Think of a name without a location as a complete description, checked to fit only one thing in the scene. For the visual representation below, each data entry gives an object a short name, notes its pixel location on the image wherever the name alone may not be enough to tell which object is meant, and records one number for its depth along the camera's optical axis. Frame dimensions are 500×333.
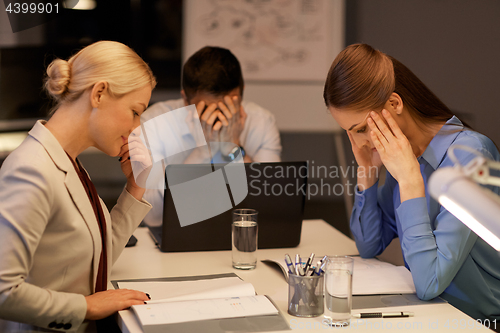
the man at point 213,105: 4.51
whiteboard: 7.55
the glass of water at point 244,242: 3.83
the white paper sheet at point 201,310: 3.43
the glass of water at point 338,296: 3.45
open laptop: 3.92
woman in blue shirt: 3.61
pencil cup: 3.48
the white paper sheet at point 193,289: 3.57
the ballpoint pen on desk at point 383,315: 3.48
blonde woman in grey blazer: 3.40
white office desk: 3.45
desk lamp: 3.09
